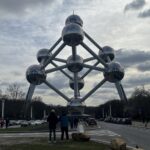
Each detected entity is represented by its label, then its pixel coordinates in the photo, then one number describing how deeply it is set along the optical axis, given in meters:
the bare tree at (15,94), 60.08
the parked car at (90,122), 29.92
